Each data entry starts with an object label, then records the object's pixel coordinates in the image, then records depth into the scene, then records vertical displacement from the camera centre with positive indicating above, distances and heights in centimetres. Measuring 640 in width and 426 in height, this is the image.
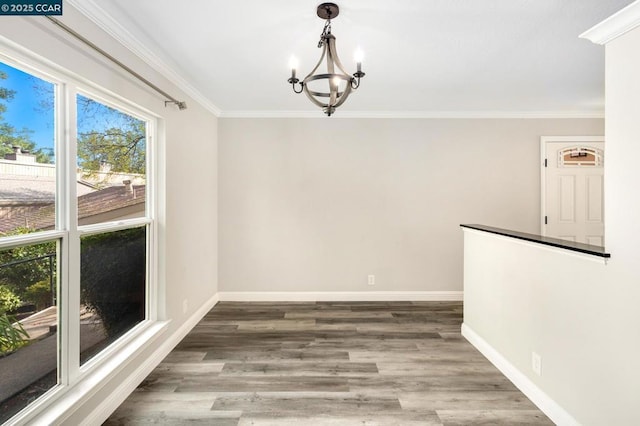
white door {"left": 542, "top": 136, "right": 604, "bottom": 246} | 422 +30
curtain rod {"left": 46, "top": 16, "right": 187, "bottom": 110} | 161 +91
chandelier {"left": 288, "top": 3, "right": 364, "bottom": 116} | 184 +77
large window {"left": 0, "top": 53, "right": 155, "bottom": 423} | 152 -11
